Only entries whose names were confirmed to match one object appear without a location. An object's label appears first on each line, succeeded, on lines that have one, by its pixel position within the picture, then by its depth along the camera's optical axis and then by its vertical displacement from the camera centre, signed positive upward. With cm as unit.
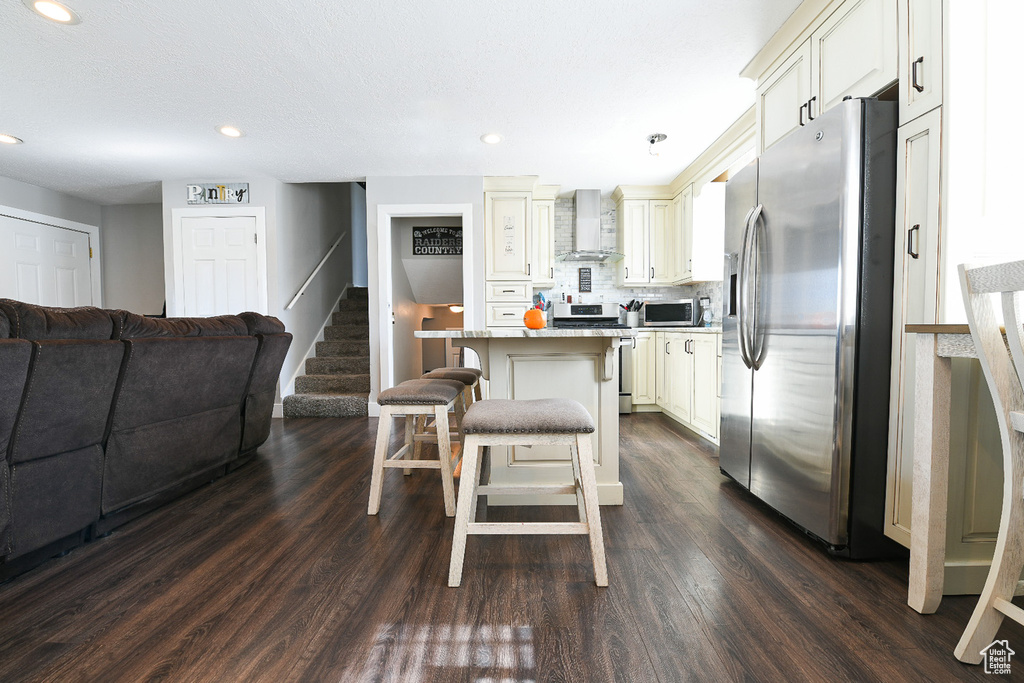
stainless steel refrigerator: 168 -1
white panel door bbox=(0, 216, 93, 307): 486 +60
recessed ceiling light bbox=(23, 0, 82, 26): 214 +139
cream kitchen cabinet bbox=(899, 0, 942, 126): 149 +83
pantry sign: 483 +127
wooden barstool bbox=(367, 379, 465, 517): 211 -43
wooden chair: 112 -30
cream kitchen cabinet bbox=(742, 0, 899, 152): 174 +106
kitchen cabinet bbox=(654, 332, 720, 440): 348 -47
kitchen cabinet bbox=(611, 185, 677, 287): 500 +86
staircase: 471 -58
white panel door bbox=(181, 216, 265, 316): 485 +55
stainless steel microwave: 467 +5
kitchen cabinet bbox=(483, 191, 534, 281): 480 +85
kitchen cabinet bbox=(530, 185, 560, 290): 497 +87
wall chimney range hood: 510 +101
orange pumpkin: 220 +0
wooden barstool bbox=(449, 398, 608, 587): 150 -39
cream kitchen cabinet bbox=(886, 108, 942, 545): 152 +15
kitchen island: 222 -31
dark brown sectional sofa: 149 -36
